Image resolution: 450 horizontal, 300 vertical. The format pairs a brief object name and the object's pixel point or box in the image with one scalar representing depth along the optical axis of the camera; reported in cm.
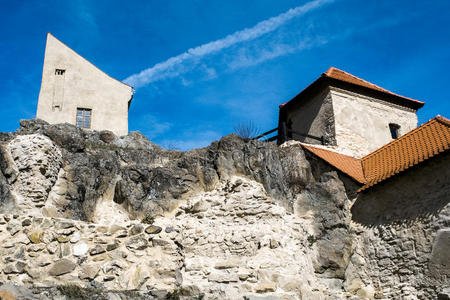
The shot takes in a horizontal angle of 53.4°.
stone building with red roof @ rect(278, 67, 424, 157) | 1773
